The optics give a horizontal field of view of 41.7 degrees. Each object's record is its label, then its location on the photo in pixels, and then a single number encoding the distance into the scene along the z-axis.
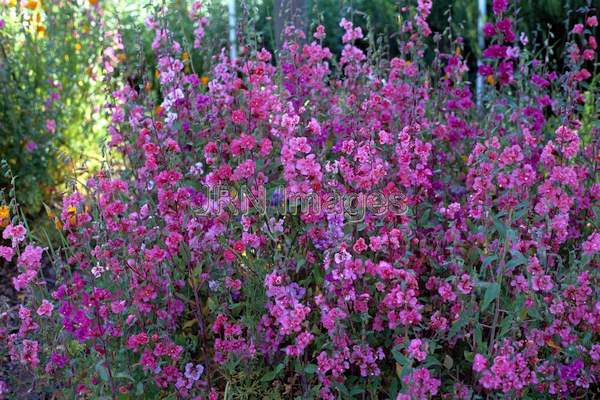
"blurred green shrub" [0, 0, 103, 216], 4.93
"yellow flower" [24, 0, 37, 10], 5.50
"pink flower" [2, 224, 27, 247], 2.62
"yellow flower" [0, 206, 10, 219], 2.64
